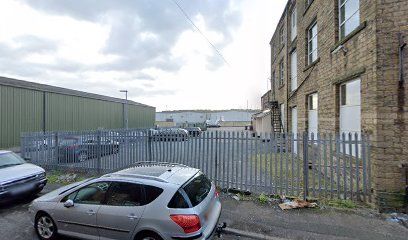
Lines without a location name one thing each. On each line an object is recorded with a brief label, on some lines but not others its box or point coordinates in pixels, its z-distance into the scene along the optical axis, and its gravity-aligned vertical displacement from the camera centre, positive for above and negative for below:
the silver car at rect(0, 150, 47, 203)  6.39 -1.54
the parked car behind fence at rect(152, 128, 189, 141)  8.34 -0.54
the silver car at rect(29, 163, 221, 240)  3.76 -1.44
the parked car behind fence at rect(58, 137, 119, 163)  9.91 -1.13
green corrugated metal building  18.94 +0.91
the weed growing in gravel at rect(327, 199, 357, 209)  6.12 -2.09
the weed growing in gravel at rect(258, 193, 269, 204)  6.68 -2.12
